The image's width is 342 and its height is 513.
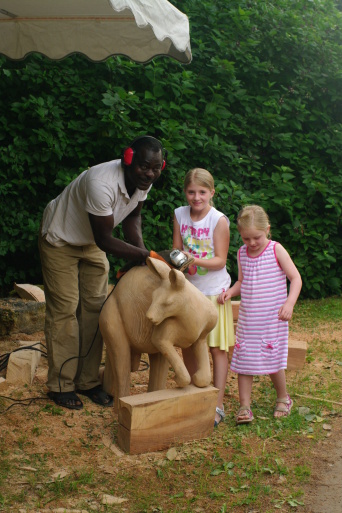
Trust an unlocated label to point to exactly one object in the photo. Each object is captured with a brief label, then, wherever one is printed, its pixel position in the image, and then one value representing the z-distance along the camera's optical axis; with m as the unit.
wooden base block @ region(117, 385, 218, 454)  3.65
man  4.01
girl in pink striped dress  4.33
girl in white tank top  4.42
